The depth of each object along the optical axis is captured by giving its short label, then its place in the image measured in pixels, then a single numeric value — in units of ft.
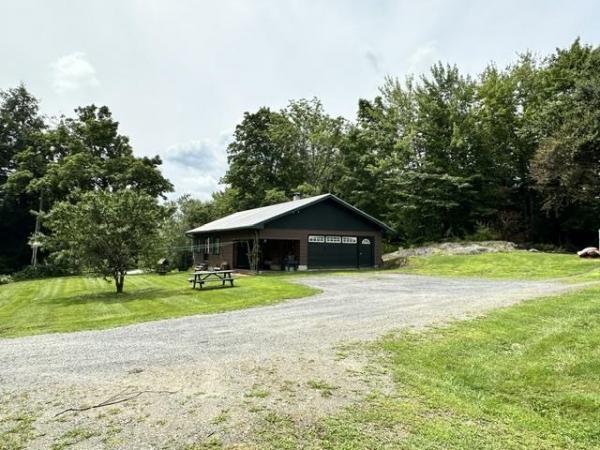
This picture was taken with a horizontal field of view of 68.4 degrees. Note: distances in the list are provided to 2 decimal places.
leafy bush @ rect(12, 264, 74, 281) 104.47
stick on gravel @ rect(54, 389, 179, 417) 14.25
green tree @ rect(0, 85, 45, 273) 123.34
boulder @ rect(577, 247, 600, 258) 71.00
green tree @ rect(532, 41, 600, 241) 77.41
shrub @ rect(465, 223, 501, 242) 99.04
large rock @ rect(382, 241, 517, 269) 86.33
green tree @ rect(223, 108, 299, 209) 146.41
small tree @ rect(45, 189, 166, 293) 52.11
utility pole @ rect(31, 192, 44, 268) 112.47
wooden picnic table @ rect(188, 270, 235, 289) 53.42
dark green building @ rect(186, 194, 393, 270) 81.76
